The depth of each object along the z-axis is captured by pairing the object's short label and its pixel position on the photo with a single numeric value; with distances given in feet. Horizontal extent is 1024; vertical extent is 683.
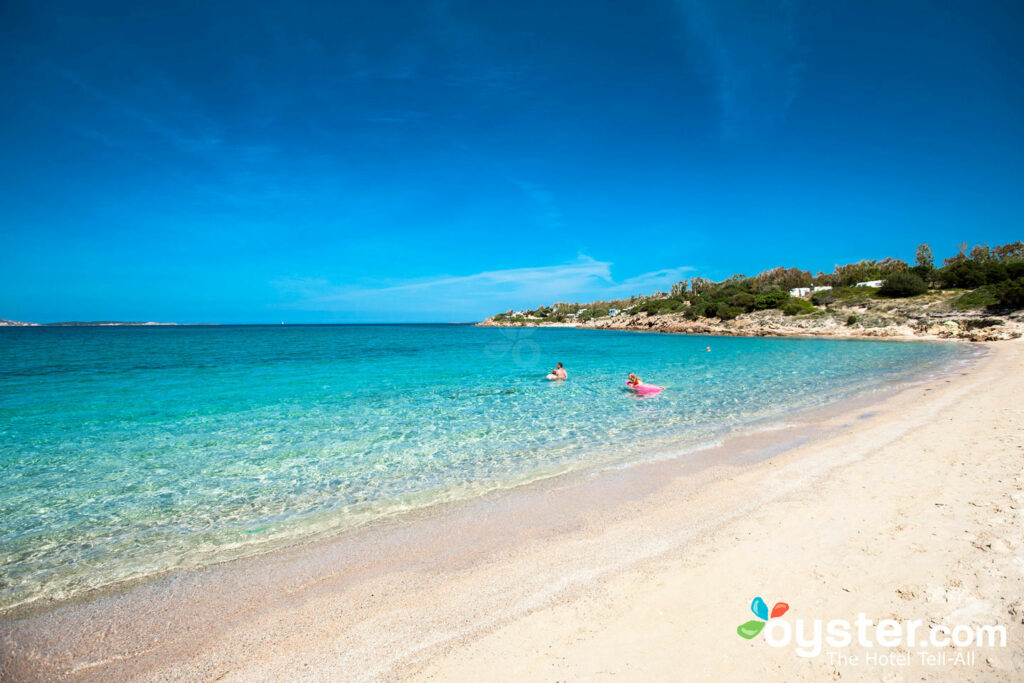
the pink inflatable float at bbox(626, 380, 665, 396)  59.57
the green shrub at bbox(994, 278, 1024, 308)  140.15
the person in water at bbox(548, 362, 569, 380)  77.36
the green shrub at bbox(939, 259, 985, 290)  181.40
